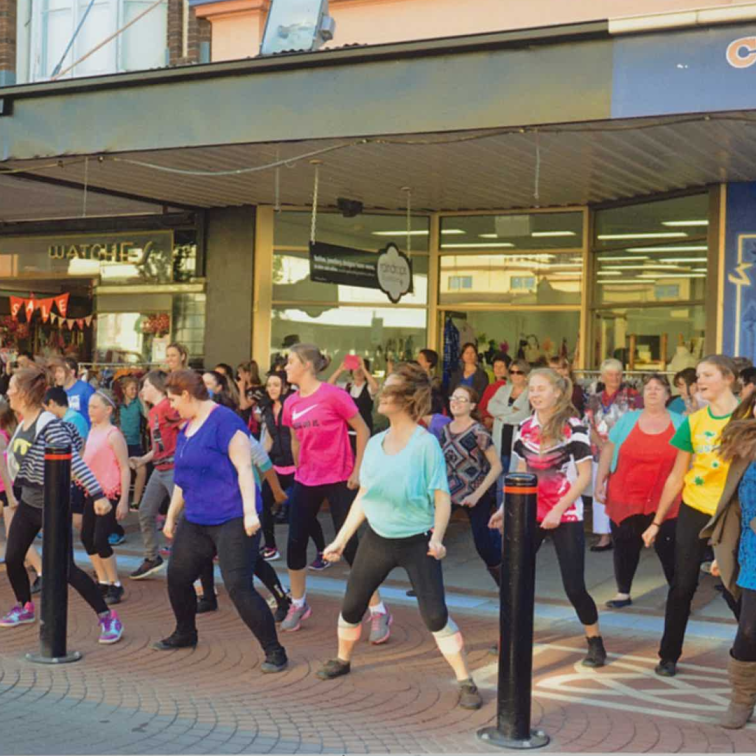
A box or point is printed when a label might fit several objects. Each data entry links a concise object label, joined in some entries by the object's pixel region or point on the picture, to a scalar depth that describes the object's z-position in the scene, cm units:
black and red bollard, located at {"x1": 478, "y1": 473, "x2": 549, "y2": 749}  535
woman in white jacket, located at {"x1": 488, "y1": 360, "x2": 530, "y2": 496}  1132
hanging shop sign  1321
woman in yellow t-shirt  642
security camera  1516
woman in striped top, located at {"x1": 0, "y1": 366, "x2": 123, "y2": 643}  753
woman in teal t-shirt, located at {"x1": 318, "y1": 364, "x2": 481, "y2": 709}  599
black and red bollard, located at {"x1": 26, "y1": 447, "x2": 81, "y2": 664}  669
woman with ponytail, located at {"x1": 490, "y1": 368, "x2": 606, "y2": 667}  658
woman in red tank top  812
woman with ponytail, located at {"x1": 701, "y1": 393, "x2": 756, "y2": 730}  549
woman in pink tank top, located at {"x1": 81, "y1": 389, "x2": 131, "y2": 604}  846
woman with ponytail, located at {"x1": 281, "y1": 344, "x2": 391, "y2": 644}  762
